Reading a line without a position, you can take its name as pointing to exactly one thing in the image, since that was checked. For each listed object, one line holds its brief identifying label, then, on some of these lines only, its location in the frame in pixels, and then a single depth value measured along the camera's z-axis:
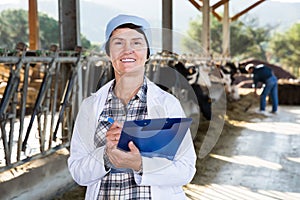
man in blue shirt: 10.52
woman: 1.50
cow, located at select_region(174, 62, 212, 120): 7.79
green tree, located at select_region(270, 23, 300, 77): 35.06
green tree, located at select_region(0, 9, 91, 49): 32.47
